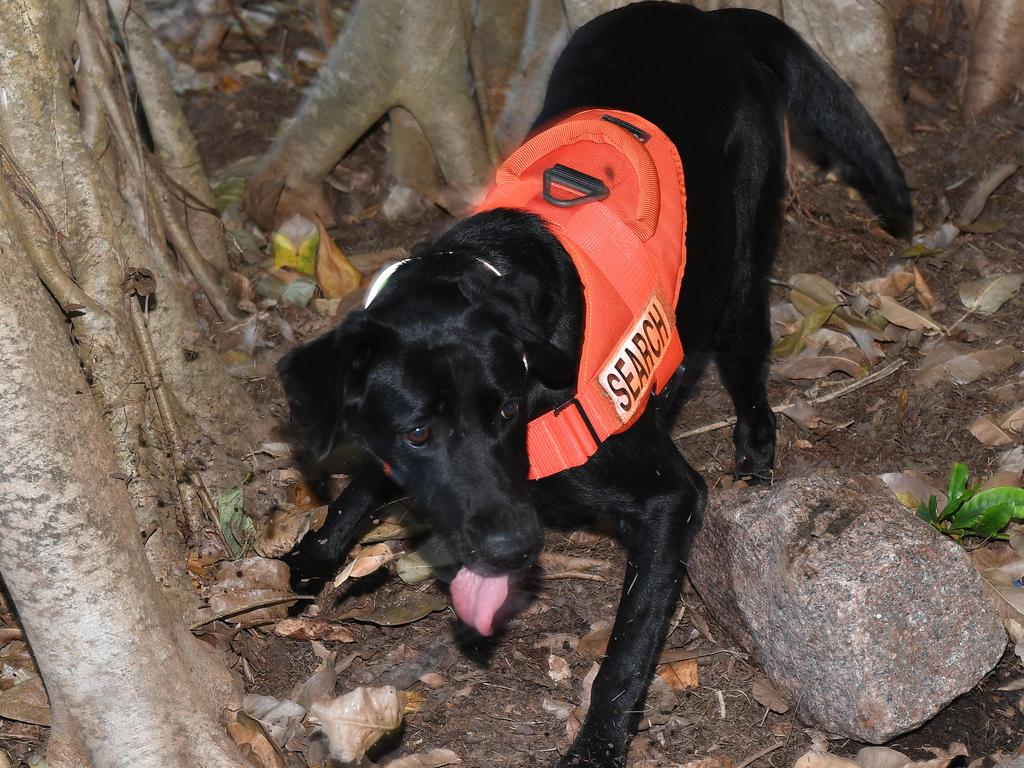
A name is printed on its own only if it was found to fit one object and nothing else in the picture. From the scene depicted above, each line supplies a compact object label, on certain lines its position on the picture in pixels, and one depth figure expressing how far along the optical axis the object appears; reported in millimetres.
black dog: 2900
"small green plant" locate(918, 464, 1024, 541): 3500
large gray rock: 3023
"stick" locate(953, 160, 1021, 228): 5129
